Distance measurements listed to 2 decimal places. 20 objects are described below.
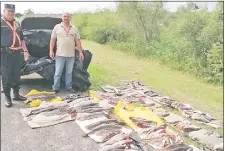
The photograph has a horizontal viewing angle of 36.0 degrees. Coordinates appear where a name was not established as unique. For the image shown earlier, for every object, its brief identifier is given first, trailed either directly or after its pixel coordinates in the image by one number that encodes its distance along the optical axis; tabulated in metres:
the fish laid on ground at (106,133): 5.06
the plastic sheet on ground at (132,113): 5.95
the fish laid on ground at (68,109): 6.36
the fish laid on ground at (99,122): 5.52
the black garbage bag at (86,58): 8.51
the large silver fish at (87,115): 5.95
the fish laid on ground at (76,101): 6.74
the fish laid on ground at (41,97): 7.20
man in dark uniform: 6.56
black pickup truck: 7.98
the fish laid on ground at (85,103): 6.56
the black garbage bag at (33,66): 7.95
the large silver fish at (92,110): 6.24
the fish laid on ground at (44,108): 6.27
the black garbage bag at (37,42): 8.21
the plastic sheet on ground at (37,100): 6.87
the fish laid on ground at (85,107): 6.38
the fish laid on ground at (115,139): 4.86
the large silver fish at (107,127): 5.39
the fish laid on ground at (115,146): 4.63
